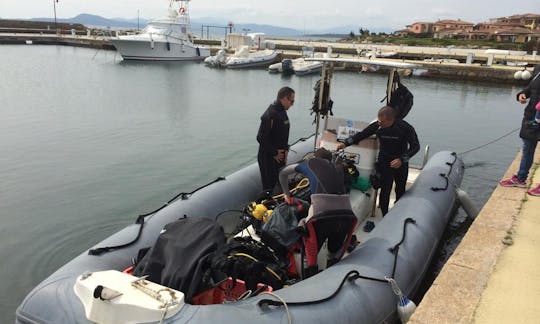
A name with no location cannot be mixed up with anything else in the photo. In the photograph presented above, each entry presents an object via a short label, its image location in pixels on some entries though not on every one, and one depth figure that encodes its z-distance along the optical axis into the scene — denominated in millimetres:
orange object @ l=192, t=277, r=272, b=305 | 3110
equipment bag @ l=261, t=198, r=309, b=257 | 3557
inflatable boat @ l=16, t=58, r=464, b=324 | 2664
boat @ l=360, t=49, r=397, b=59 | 34897
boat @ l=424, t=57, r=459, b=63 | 33212
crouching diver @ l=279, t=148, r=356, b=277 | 3479
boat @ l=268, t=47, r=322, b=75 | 31302
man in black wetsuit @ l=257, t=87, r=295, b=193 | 5148
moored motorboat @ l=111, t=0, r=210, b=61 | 38812
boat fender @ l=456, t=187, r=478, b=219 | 6190
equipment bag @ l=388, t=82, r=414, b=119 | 5980
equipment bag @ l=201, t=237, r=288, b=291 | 3049
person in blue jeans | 5148
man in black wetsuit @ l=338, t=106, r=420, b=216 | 4902
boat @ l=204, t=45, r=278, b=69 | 34969
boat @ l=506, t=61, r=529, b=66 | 31781
